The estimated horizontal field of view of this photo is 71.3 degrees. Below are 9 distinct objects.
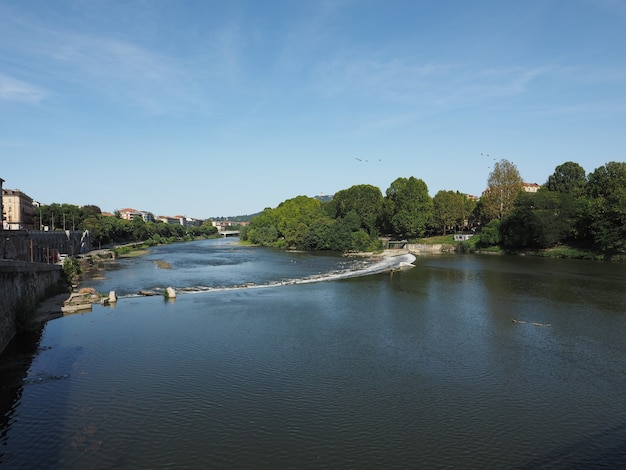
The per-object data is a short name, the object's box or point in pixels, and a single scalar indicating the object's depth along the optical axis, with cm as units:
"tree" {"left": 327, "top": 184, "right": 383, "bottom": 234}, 10162
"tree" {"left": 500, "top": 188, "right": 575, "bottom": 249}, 7056
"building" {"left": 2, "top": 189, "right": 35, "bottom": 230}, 9275
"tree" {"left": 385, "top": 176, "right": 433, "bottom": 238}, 9462
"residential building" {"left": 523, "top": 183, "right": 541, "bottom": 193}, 13745
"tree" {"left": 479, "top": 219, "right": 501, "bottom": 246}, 8162
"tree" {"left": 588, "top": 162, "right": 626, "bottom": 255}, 6144
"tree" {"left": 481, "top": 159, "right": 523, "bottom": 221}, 8750
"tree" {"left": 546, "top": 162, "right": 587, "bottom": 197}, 8571
